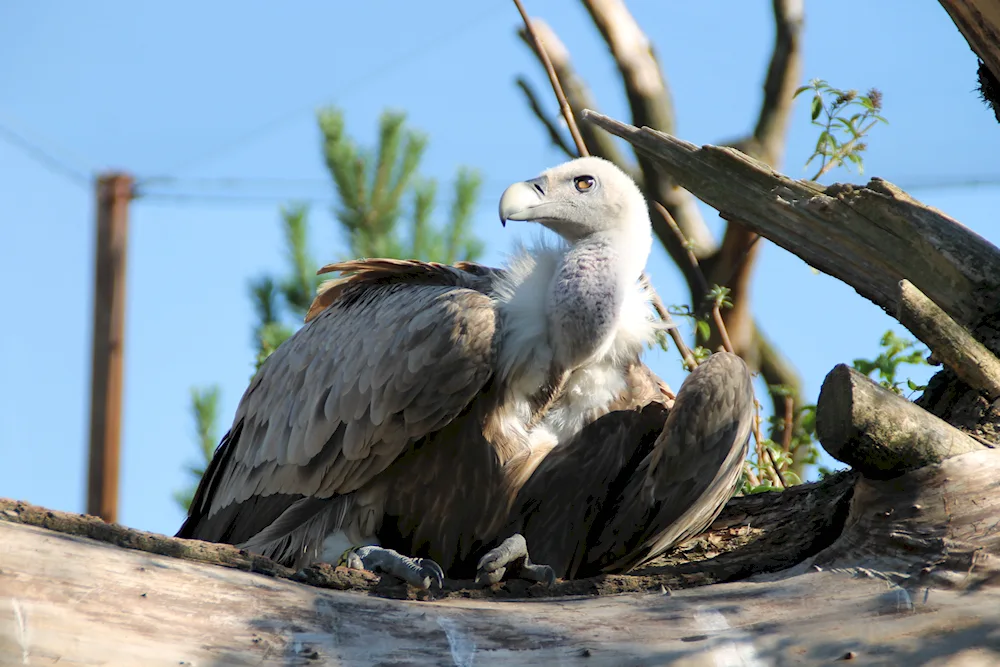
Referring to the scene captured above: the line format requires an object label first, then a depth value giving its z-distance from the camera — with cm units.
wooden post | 2248
